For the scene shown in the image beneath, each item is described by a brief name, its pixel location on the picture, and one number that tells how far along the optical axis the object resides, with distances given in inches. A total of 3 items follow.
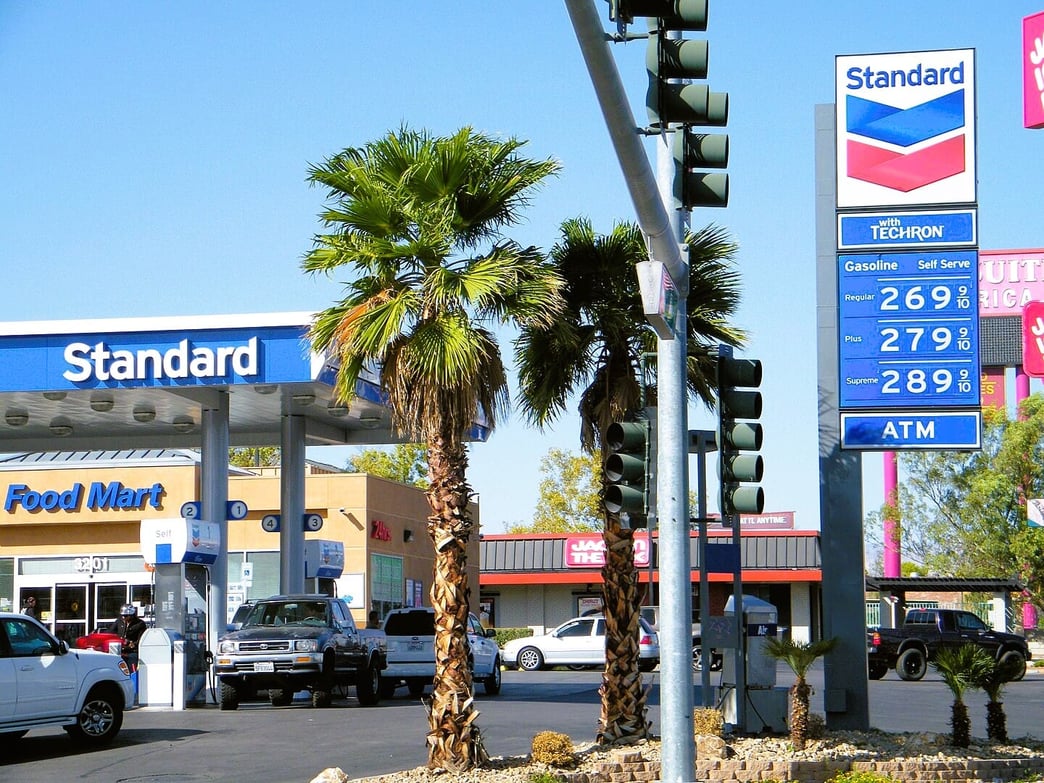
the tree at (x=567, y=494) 2819.9
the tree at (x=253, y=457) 3309.5
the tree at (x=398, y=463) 3075.8
